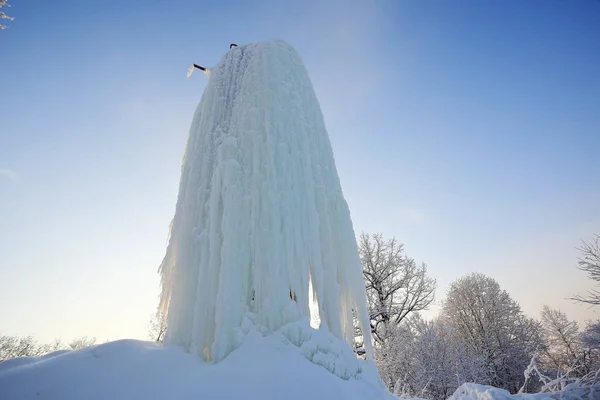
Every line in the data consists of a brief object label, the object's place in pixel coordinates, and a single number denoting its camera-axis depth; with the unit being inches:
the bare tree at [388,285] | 615.8
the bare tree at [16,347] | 1258.6
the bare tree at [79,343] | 1250.3
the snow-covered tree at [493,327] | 726.5
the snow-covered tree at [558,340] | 846.5
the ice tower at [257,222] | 133.5
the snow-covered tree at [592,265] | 462.3
